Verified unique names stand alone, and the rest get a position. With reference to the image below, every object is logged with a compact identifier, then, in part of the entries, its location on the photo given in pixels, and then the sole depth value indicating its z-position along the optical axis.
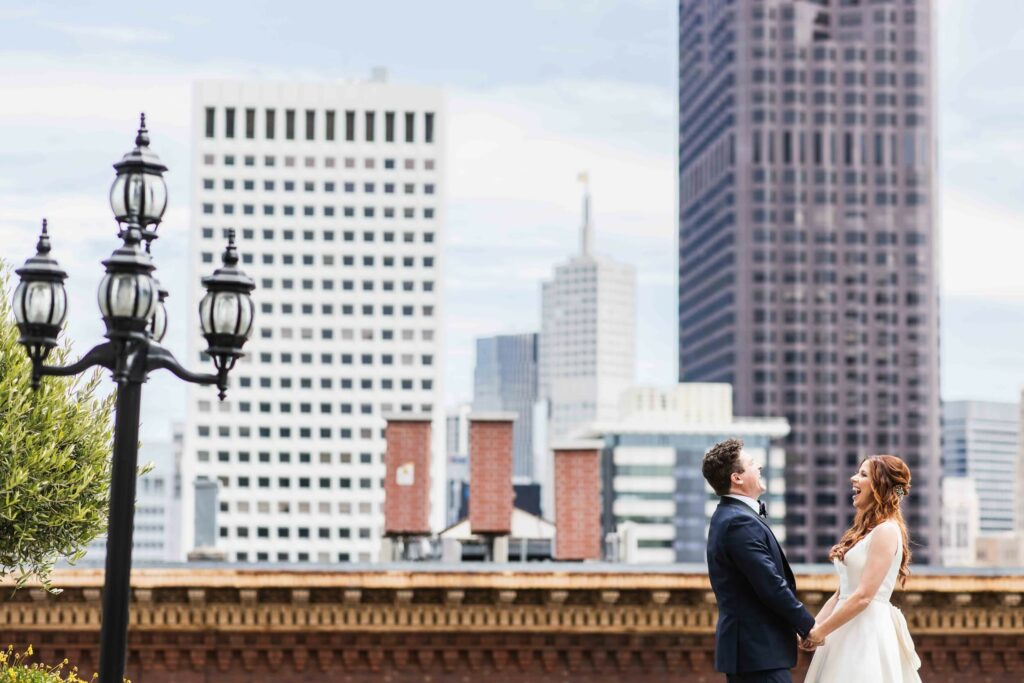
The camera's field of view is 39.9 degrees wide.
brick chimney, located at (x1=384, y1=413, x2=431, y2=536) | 26.80
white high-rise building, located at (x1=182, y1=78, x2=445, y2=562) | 185.12
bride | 7.98
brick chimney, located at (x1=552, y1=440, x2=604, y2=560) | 24.80
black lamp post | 8.80
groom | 7.76
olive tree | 10.64
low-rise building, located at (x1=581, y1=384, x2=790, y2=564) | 154.50
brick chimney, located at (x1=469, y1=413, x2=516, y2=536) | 25.12
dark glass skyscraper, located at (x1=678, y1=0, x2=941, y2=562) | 179.50
